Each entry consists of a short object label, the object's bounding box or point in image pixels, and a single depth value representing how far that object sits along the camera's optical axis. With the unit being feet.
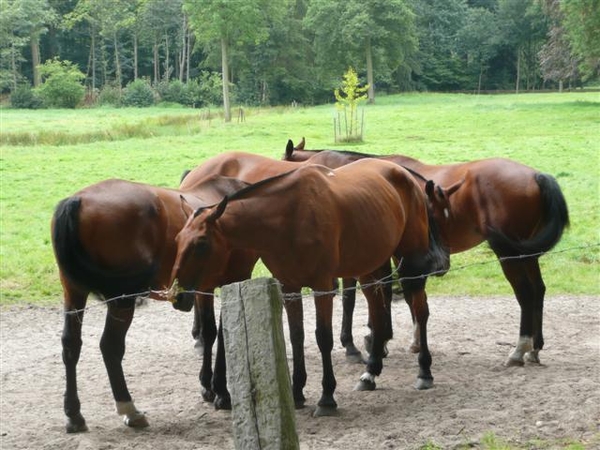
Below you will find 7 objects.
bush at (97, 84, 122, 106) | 247.29
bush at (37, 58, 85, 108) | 238.07
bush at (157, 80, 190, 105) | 251.19
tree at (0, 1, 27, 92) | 258.98
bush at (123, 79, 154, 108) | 246.47
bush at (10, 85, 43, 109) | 237.25
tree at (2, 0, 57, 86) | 263.08
